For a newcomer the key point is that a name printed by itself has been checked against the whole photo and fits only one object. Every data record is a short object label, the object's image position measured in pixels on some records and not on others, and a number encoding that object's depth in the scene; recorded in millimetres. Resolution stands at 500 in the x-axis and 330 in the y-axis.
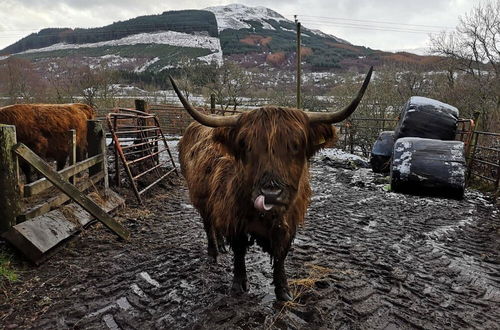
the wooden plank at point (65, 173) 3422
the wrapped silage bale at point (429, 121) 7758
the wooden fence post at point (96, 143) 5621
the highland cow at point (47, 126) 6285
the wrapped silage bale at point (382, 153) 9211
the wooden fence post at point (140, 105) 8482
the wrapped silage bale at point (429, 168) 6184
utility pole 15488
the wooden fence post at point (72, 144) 4757
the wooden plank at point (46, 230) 3219
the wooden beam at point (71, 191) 3352
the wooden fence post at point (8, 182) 3251
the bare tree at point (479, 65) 16141
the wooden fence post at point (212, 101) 15098
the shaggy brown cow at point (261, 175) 2146
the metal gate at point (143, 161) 5832
